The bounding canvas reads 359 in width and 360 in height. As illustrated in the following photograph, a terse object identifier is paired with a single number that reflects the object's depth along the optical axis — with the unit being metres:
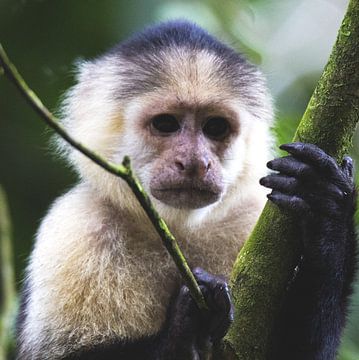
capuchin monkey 6.86
